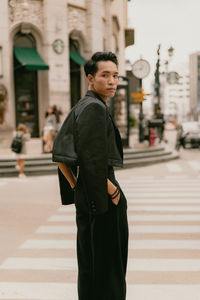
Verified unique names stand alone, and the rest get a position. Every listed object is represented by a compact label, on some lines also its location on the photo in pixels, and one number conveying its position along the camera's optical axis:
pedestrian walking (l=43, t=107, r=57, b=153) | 16.83
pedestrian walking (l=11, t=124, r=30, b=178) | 13.00
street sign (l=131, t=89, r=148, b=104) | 20.35
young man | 2.80
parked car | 24.53
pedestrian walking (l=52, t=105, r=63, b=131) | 18.14
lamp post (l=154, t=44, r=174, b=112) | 25.38
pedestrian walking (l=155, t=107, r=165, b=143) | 27.11
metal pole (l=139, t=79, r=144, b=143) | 21.22
